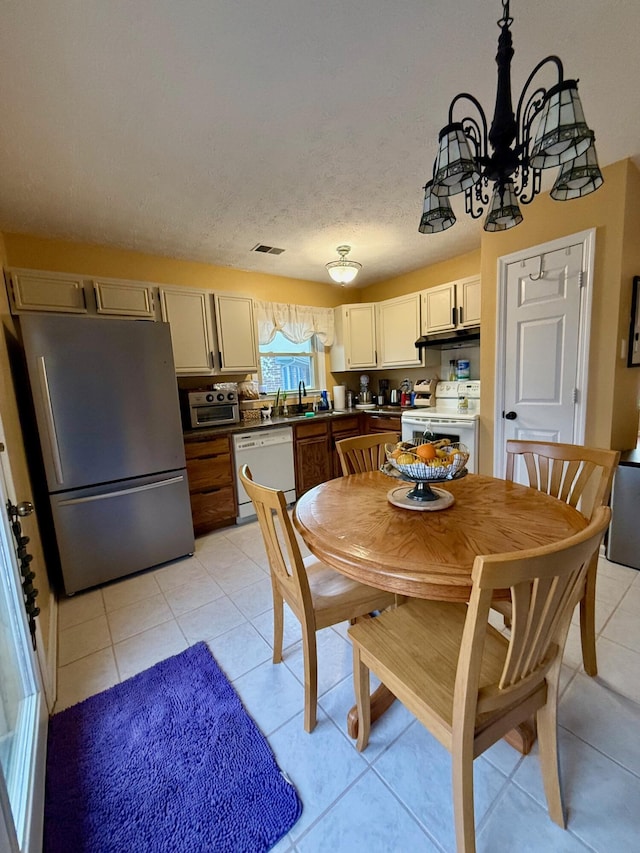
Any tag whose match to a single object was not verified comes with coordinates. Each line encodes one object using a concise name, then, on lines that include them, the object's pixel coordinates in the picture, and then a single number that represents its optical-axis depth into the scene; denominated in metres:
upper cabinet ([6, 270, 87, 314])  2.42
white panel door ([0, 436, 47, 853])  0.98
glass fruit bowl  1.31
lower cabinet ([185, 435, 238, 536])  2.93
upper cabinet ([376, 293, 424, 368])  3.83
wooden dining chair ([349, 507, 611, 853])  0.72
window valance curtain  3.86
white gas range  3.04
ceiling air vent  3.05
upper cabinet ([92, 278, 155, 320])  2.72
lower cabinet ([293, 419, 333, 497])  3.60
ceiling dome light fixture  2.88
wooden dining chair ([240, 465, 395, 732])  1.20
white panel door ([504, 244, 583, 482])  2.40
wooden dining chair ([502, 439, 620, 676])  1.42
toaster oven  3.13
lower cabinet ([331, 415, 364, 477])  3.87
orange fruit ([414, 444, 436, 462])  1.31
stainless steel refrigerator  2.08
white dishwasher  3.17
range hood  3.25
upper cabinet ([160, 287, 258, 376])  3.05
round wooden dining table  0.97
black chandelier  0.97
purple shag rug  1.03
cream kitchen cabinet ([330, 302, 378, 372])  4.21
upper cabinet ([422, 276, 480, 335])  3.30
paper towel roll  4.35
